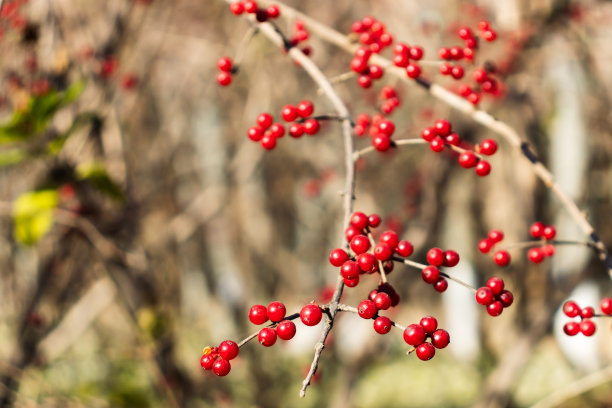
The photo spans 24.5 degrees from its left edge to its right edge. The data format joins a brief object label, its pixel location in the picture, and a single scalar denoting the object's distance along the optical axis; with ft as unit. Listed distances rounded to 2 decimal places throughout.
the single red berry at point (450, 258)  1.57
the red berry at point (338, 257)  1.46
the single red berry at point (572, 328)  1.68
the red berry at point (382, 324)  1.44
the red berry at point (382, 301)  1.47
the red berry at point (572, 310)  1.68
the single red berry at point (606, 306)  1.64
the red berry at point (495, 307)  1.53
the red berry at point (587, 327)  1.66
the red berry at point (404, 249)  1.52
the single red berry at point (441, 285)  1.53
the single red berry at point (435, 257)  1.53
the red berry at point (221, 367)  1.45
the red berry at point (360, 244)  1.48
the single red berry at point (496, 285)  1.54
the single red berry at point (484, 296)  1.52
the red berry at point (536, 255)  1.77
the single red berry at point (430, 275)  1.50
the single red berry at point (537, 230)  1.77
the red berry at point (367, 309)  1.44
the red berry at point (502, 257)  1.73
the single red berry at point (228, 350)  1.45
